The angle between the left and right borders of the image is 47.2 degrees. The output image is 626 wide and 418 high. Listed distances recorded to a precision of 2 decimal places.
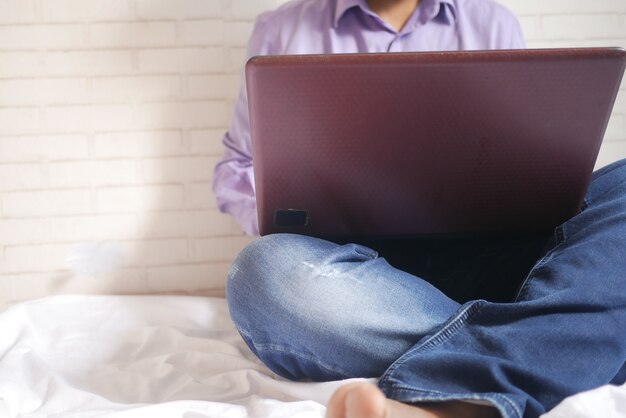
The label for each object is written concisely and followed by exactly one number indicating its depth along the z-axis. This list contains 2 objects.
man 0.79
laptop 0.76
